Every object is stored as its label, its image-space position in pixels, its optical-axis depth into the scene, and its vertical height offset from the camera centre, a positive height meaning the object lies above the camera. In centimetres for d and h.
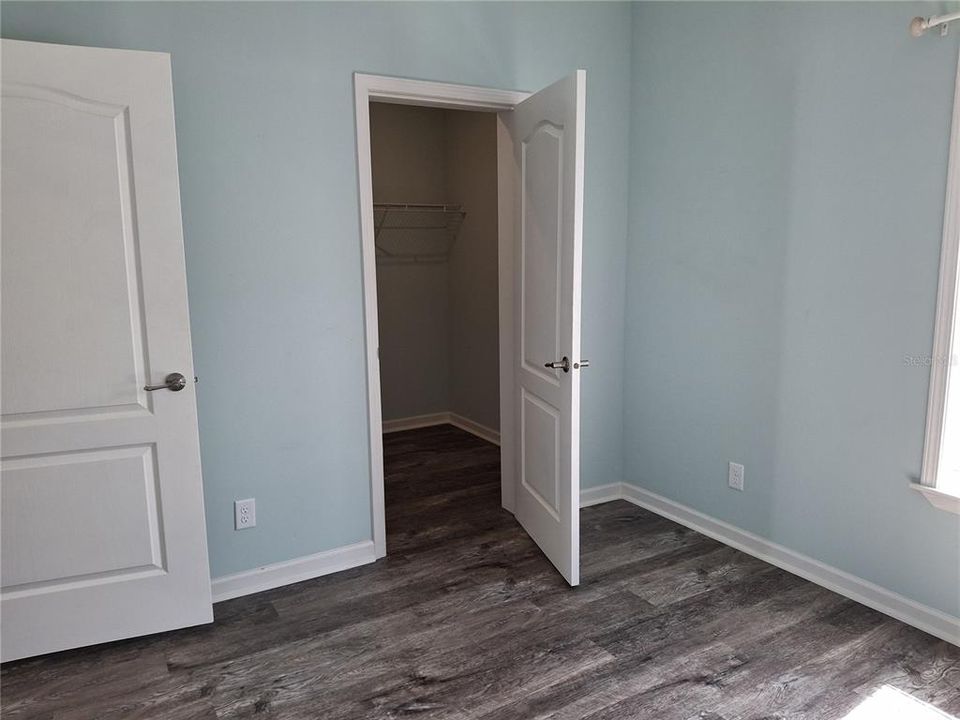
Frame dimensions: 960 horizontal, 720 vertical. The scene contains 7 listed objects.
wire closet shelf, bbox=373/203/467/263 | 510 +34
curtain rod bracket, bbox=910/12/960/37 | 215 +79
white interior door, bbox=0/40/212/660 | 215 -25
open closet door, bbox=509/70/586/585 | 266 -15
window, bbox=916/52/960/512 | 224 -38
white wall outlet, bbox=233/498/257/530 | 278 -96
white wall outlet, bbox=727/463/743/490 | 312 -93
